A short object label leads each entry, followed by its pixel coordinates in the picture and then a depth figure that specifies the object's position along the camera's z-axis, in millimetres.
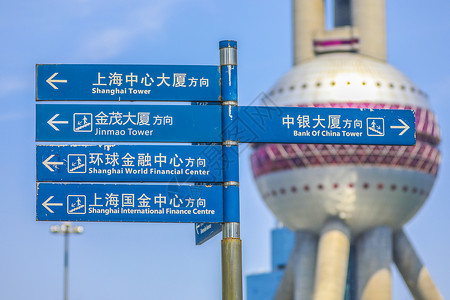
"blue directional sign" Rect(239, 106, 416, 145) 16766
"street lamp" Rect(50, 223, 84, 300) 43422
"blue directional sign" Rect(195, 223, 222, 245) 16812
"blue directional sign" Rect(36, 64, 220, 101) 16891
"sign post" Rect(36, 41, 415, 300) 16438
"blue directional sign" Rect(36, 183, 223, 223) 16391
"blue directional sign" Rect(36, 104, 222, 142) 16703
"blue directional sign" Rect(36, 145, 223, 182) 16594
